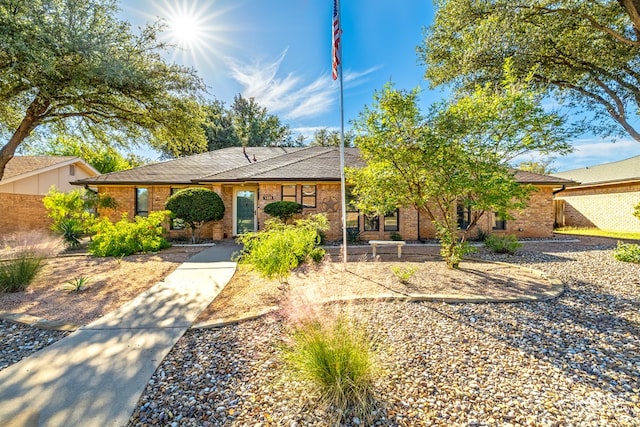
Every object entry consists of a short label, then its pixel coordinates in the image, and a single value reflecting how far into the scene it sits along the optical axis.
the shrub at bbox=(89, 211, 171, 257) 8.67
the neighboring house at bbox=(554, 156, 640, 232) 15.09
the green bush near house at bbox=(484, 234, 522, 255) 8.12
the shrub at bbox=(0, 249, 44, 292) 5.15
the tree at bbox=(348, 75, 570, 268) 5.34
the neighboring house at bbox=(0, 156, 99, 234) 14.34
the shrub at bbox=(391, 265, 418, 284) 5.14
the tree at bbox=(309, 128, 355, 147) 31.33
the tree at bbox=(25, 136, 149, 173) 11.32
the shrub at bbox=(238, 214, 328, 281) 4.78
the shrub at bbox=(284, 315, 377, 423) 2.19
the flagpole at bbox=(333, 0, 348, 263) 6.38
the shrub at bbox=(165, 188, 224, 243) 10.49
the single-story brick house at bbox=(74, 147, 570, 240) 11.71
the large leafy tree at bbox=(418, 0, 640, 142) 7.30
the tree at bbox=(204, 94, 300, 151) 27.20
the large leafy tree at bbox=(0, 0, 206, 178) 6.68
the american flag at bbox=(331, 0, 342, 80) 6.38
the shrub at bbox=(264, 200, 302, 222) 10.83
